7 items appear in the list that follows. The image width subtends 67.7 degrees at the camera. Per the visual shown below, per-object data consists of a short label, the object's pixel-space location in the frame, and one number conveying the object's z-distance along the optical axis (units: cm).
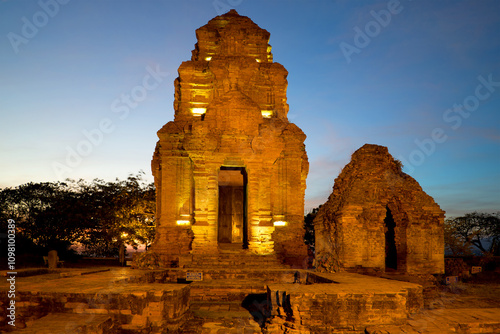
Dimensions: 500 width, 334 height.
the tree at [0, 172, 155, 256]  2869
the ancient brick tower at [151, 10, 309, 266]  1777
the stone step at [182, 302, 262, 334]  907
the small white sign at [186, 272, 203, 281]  1321
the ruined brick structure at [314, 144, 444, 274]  1647
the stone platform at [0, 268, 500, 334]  769
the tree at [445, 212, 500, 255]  4250
